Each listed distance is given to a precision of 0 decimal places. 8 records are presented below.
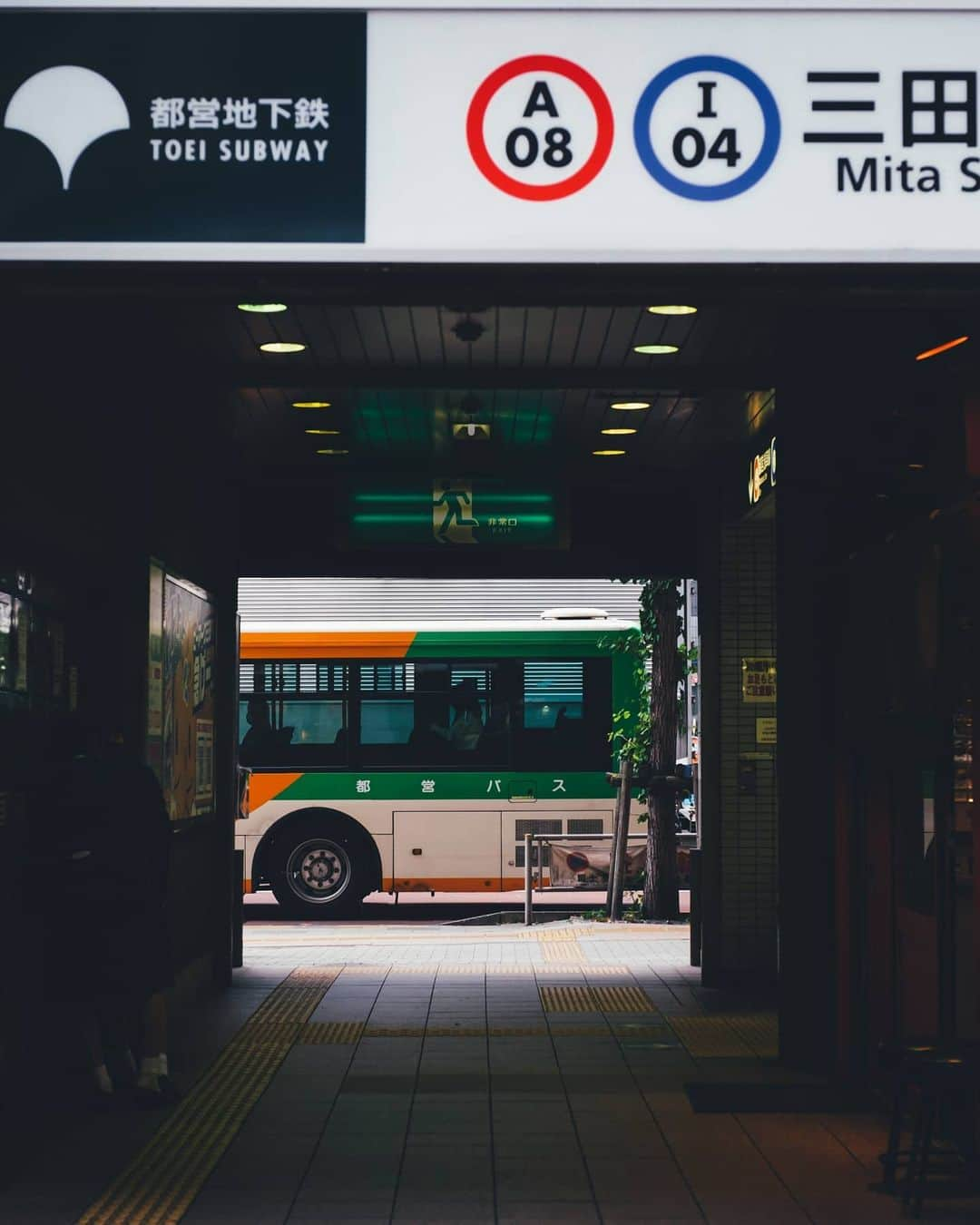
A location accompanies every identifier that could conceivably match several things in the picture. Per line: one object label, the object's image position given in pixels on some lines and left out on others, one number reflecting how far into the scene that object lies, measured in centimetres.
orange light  670
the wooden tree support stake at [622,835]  1588
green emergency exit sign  1142
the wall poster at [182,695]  951
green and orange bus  1725
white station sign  446
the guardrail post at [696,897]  1216
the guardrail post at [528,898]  1572
